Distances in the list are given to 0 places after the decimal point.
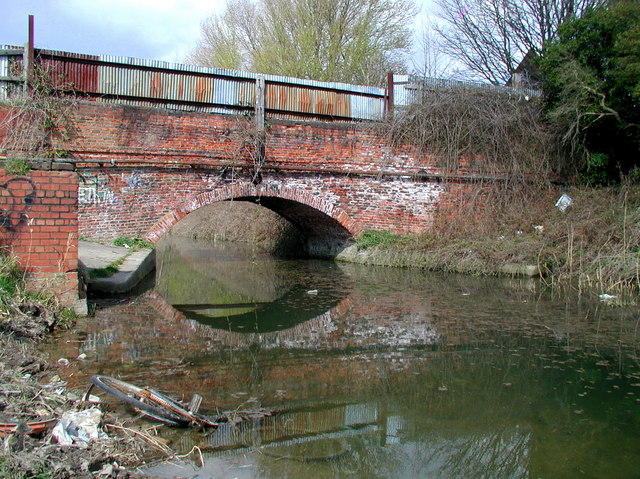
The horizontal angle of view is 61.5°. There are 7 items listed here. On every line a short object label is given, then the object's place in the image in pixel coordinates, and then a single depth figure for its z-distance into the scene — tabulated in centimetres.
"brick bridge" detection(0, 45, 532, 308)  958
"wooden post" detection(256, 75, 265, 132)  1106
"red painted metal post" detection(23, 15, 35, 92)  912
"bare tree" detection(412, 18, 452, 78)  1373
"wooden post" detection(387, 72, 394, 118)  1253
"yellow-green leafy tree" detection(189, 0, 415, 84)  1900
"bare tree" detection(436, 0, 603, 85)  1811
